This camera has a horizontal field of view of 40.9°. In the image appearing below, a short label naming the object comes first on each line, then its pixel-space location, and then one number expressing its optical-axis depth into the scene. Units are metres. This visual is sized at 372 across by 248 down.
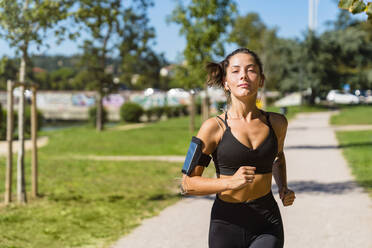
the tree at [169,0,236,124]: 18.53
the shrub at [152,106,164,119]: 41.28
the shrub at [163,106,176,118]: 42.66
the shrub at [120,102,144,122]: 36.44
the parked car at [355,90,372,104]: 57.55
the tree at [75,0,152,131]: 21.86
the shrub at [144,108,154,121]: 39.74
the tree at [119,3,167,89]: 21.62
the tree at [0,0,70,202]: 7.25
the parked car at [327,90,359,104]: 59.08
